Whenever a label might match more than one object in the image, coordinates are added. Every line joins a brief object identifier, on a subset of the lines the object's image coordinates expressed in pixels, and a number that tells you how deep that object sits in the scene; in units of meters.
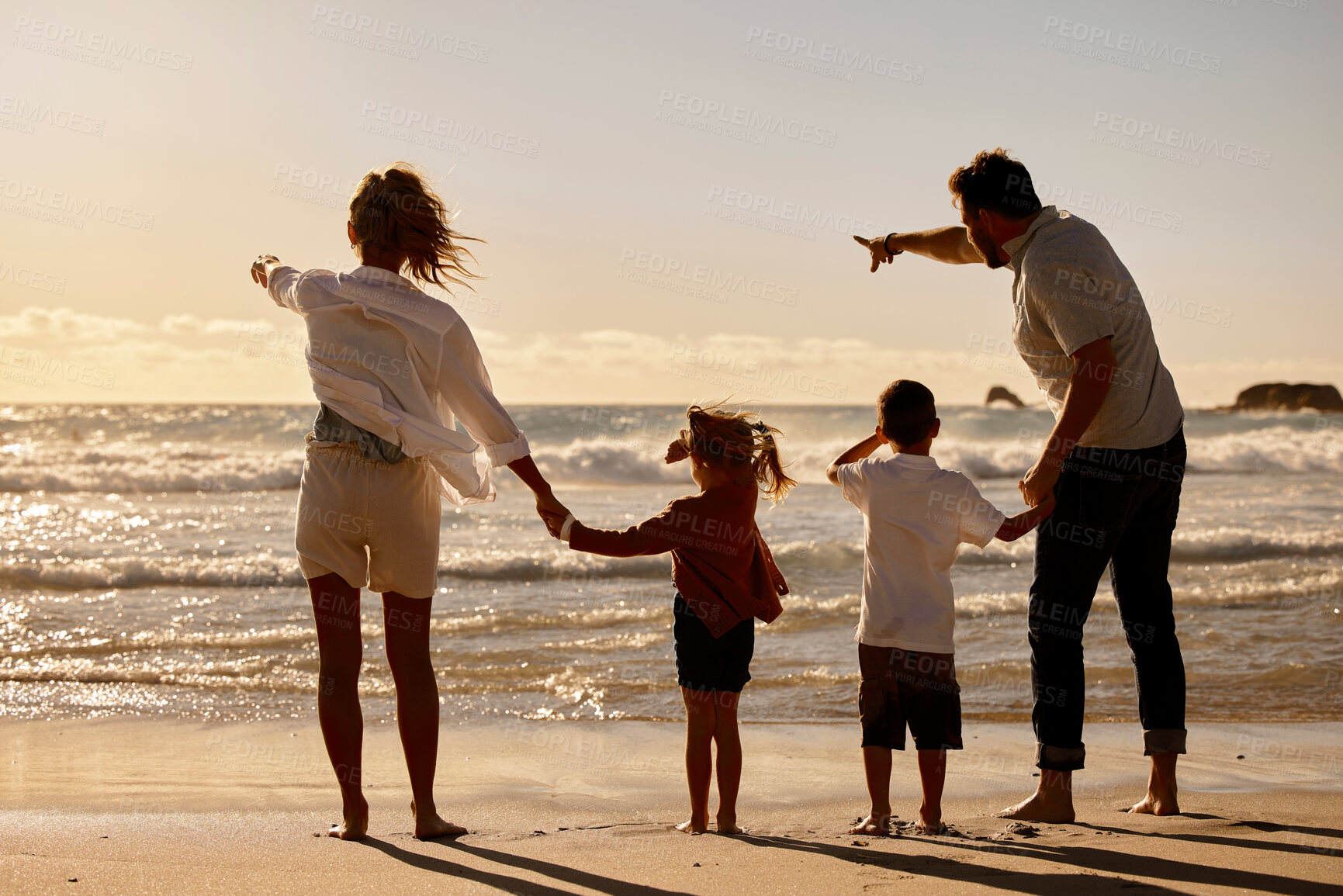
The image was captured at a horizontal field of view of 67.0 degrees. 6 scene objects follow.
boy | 2.89
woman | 2.71
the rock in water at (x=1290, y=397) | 41.59
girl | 2.96
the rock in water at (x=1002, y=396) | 43.00
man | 2.87
